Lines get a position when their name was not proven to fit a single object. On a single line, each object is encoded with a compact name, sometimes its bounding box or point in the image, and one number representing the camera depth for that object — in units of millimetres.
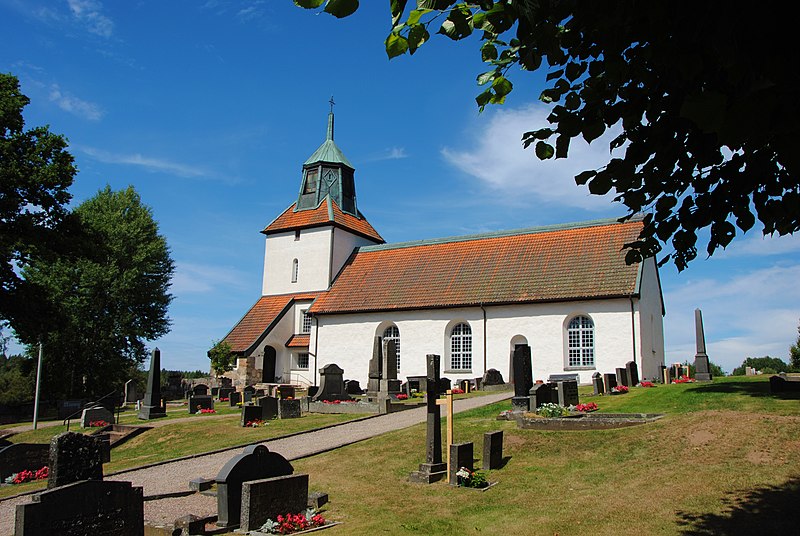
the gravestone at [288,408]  21344
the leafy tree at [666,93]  3029
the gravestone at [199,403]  25625
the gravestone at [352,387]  30778
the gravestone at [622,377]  23469
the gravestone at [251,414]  19719
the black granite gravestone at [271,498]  8992
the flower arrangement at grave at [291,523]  8953
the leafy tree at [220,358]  36250
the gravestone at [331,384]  23891
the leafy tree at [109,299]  39531
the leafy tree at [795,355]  33438
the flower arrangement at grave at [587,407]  15968
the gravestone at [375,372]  23495
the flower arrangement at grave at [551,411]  14703
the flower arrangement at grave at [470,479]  10688
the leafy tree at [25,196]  26125
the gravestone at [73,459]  7785
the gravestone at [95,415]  22781
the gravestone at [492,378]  27859
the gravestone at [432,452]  11359
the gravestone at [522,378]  16891
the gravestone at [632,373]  24011
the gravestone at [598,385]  21594
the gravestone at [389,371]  23016
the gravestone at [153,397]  24828
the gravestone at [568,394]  17406
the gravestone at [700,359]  23781
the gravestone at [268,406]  21047
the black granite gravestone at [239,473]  9156
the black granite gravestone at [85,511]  7148
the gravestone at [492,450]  11633
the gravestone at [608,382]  22031
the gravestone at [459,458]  10984
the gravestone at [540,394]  16567
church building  28484
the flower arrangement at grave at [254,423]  19609
